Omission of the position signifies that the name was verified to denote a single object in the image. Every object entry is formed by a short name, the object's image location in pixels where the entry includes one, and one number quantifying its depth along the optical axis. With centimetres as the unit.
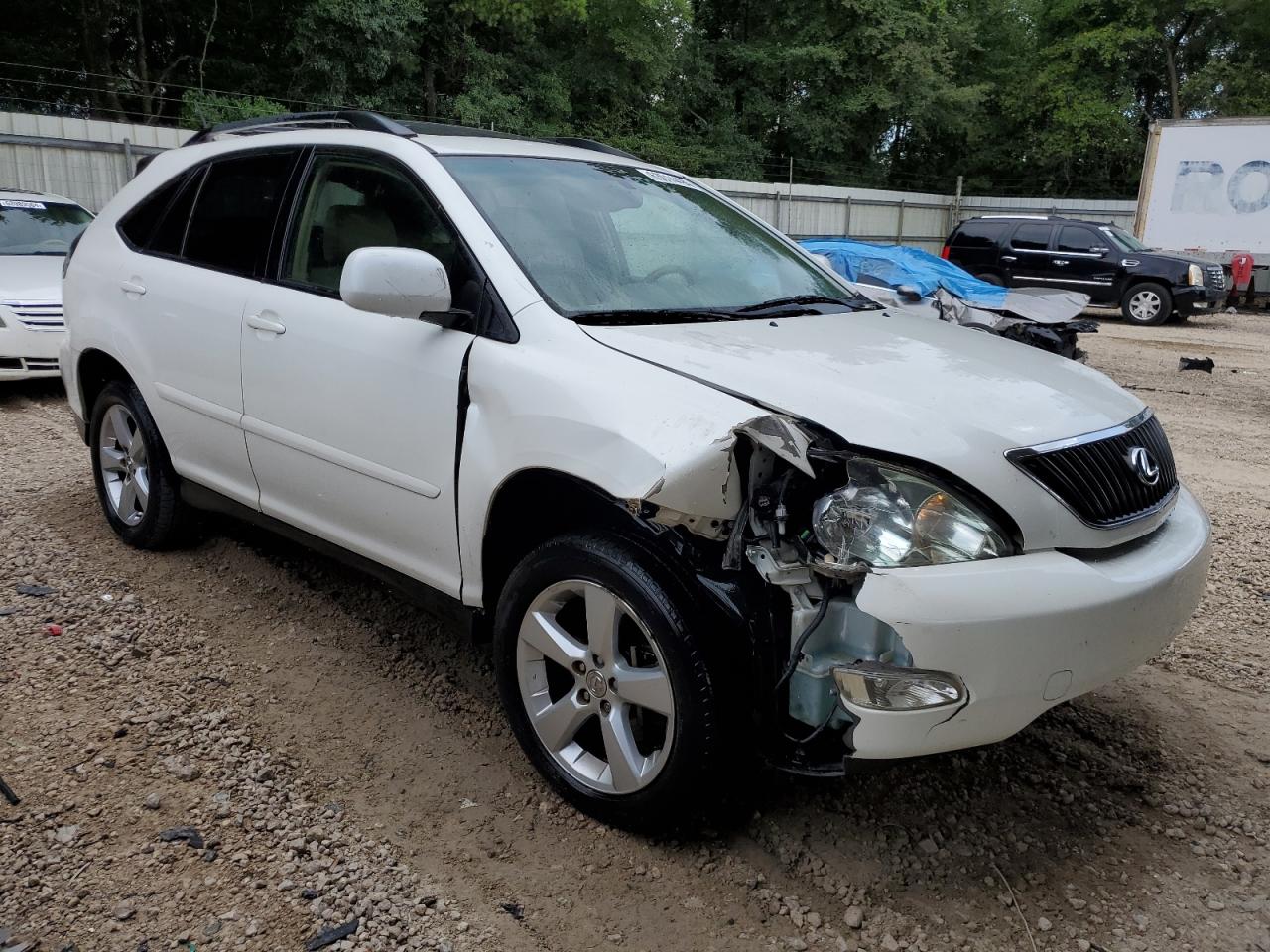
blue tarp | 1188
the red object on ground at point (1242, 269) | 1911
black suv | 1666
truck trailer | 1909
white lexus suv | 227
